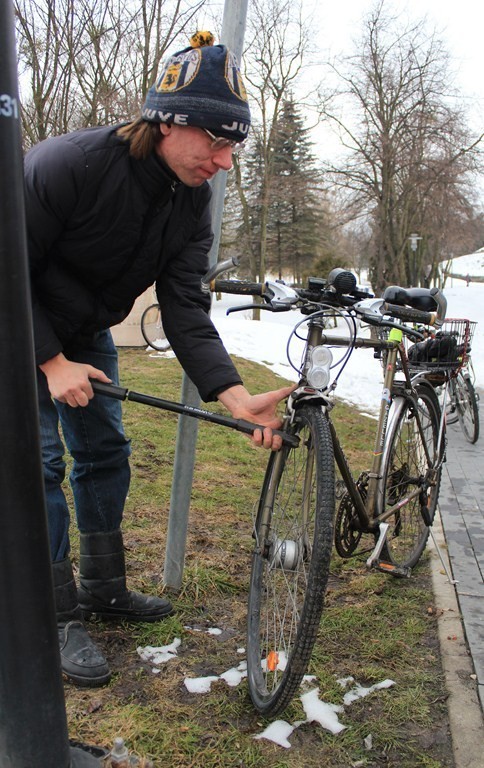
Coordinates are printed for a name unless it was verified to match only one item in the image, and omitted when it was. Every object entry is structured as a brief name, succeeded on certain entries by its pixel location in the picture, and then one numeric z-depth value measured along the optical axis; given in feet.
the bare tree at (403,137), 81.05
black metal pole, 4.27
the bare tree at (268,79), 78.56
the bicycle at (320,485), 7.17
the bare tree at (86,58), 34.06
